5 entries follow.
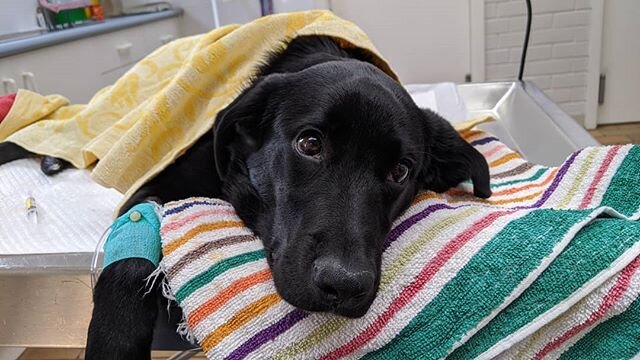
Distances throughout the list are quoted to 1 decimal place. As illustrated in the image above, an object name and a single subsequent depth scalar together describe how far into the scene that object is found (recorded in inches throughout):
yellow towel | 36.1
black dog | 22.4
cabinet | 78.7
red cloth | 51.4
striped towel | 19.4
